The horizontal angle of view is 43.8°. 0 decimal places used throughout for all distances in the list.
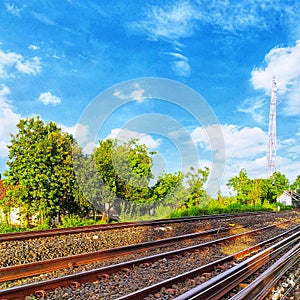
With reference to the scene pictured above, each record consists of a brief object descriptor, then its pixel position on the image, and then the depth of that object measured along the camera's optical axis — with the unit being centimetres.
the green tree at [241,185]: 4669
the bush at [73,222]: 1740
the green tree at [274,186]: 5834
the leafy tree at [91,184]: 2128
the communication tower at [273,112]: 5856
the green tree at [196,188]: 2955
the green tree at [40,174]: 1975
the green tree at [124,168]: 2209
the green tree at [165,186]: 2494
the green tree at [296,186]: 8365
